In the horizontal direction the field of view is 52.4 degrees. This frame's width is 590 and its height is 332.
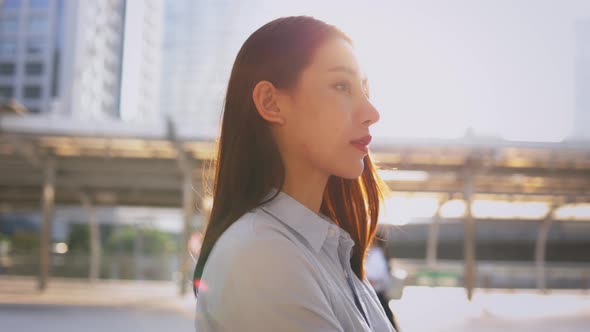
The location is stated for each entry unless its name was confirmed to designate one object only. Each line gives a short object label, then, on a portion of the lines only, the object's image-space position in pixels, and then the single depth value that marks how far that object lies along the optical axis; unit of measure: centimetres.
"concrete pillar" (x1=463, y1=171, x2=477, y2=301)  1355
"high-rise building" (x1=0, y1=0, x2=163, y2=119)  6731
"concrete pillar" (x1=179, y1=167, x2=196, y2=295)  1386
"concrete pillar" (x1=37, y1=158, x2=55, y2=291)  1433
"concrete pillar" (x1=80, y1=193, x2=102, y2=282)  1822
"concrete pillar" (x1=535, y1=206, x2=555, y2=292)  1733
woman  98
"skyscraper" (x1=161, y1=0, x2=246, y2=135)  10450
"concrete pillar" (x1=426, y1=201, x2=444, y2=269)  1800
